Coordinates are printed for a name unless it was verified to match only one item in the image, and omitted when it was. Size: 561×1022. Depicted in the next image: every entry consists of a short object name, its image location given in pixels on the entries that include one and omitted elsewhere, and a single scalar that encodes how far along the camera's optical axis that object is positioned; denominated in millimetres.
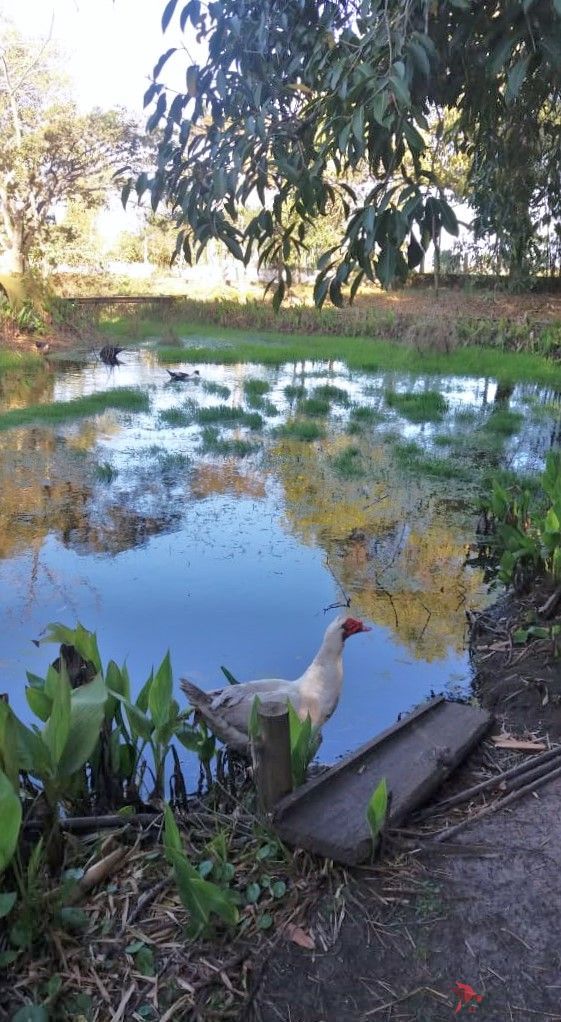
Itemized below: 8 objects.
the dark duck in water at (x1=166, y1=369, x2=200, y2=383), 13789
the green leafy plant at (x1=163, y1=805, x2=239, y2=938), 2268
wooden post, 2637
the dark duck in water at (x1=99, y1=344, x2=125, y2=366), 15805
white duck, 3559
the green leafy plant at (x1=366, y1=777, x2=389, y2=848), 2557
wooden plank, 2625
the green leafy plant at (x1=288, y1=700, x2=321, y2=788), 2902
